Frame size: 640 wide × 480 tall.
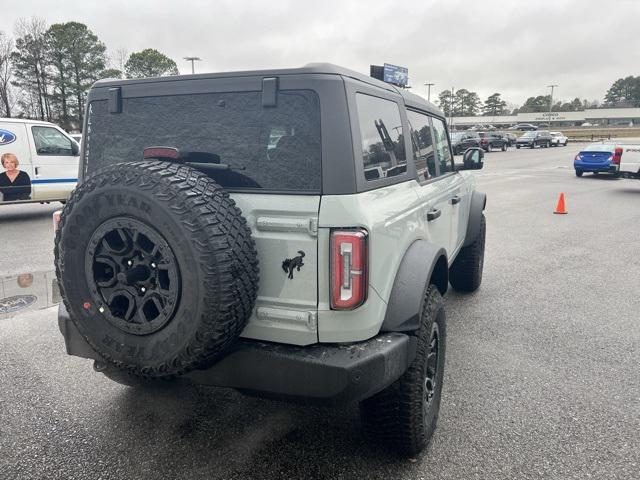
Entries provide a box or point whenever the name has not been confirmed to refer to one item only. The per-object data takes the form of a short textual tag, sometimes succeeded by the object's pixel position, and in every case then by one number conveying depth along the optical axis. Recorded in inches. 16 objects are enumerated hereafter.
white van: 375.6
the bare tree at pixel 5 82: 1801.2
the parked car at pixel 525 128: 2696.4
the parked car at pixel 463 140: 1211.2
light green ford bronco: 80.4
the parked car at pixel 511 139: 1720.6
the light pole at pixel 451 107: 4500.0
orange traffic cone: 428.1
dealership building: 4584.2
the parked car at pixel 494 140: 1560.3
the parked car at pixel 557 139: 1864.8
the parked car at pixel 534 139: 1795.3
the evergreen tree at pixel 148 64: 2110.0
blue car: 701.3
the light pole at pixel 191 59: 1238.7
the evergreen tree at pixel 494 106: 5438.0
